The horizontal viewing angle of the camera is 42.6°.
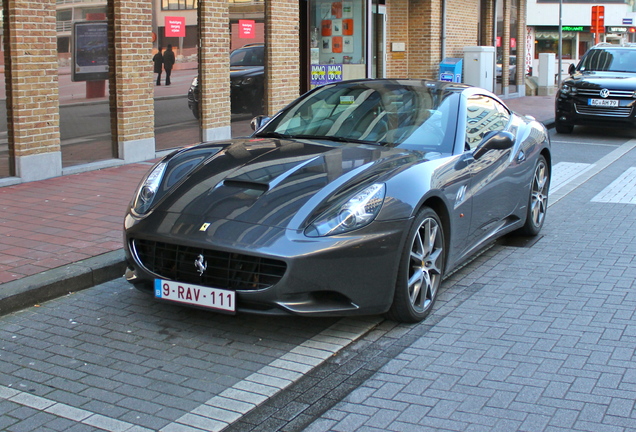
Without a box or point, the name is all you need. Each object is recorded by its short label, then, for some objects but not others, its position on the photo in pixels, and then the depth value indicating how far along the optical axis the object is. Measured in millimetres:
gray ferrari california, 4484
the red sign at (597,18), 25359
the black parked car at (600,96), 15578
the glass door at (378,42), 18734
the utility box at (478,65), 20844
